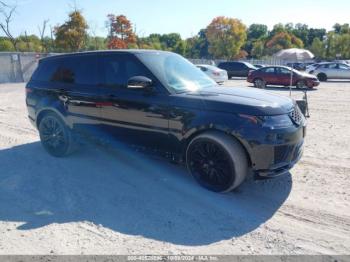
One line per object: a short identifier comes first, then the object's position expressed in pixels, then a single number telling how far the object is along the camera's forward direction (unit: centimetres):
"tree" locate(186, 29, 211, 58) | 8438
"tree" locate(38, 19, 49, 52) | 5003
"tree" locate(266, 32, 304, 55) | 7650
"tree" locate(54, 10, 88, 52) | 4078
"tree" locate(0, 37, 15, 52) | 5801
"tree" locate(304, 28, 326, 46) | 9712
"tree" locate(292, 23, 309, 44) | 9612
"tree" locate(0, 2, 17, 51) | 4338
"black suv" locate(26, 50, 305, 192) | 411
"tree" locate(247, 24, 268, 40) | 10645
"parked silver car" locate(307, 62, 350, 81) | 2575
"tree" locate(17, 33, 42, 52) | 5608
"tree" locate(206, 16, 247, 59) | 5888
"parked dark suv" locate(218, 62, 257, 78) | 2894
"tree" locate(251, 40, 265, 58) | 7949
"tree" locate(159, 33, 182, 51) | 9675
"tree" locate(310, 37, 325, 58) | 6962
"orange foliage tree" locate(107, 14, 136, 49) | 4653
